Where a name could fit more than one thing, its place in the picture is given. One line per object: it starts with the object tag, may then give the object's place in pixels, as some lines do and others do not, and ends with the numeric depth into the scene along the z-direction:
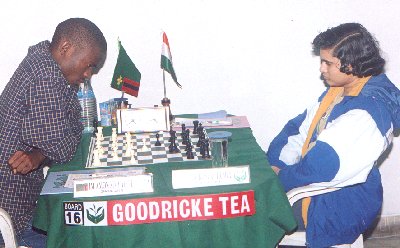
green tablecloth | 2.42
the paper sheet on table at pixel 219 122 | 3.58
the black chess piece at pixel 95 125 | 3.48
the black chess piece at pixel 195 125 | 3.40
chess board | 2.95
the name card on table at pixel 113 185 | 2.43
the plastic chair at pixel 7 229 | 2.60
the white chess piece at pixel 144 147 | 3.13
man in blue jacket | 2.76
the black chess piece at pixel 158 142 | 3.20
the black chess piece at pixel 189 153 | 2.96
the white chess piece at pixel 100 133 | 3.25
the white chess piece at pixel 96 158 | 2.90
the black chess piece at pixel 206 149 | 2.97
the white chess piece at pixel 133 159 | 2.92
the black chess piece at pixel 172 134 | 3.16
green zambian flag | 3.83
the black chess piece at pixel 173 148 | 3.07
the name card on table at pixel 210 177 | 2.48
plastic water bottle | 3.66
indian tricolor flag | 3.79
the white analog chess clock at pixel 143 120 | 3.41
